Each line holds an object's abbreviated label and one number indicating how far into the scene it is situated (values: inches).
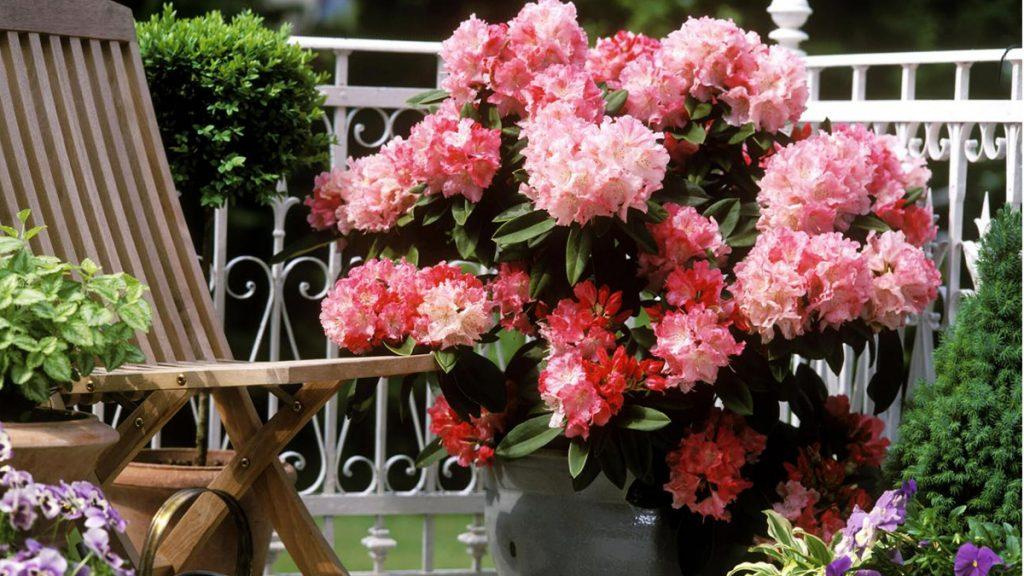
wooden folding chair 112.7
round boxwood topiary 136.7
